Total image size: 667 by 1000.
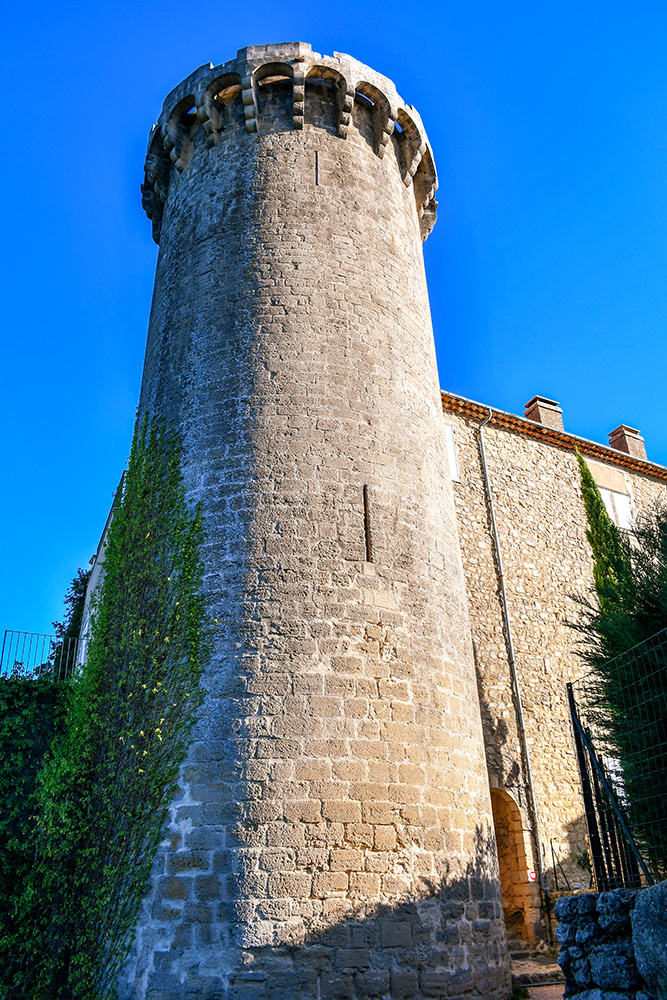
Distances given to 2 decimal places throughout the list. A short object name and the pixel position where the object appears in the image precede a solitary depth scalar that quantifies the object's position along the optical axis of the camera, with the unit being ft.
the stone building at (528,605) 40.27
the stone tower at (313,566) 19.81
